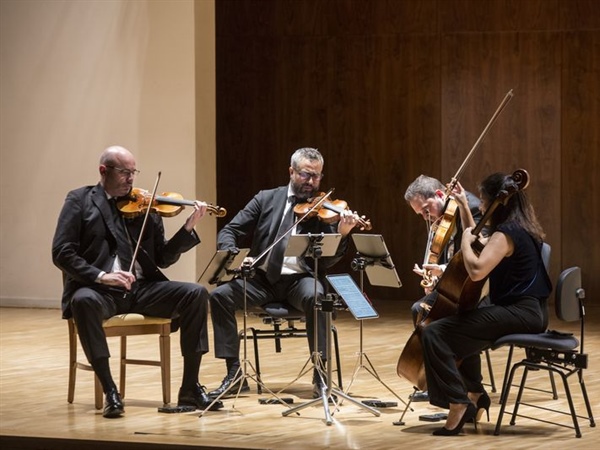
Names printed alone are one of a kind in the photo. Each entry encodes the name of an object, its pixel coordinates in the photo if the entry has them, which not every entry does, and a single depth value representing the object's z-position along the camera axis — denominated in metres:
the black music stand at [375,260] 8.81
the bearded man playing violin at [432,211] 9.22
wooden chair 9.04
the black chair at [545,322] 8.06
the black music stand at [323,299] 8.77
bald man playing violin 8.88
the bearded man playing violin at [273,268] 9.56
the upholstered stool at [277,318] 9.67
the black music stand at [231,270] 9.03
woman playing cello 8.03
